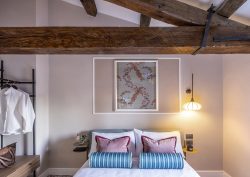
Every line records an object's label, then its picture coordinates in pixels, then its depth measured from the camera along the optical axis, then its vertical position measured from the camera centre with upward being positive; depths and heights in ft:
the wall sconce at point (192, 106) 12.75 -1.00
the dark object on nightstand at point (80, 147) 12.14 -3.23
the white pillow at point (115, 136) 11.82 -2.55
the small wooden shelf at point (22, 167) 9.29 -3.46
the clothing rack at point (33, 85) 11.53 +0.19
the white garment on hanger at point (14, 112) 10.46 -1.12
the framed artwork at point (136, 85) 13.37 +0.21
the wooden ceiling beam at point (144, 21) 11.14 +3.45
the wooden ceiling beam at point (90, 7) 11.39 +4.35
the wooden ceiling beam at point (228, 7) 7.23 +2.71
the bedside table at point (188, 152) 12.34 -3.56
